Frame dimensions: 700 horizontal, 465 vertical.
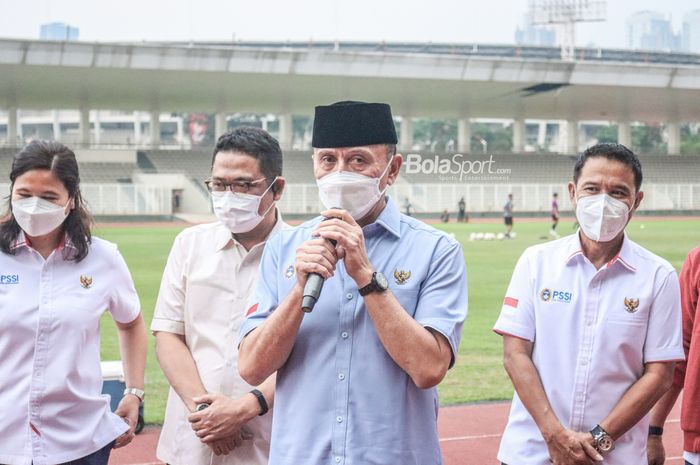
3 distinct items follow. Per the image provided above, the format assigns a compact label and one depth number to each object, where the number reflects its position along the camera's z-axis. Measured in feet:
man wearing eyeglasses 10.10
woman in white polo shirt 8.91
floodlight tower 111.55
